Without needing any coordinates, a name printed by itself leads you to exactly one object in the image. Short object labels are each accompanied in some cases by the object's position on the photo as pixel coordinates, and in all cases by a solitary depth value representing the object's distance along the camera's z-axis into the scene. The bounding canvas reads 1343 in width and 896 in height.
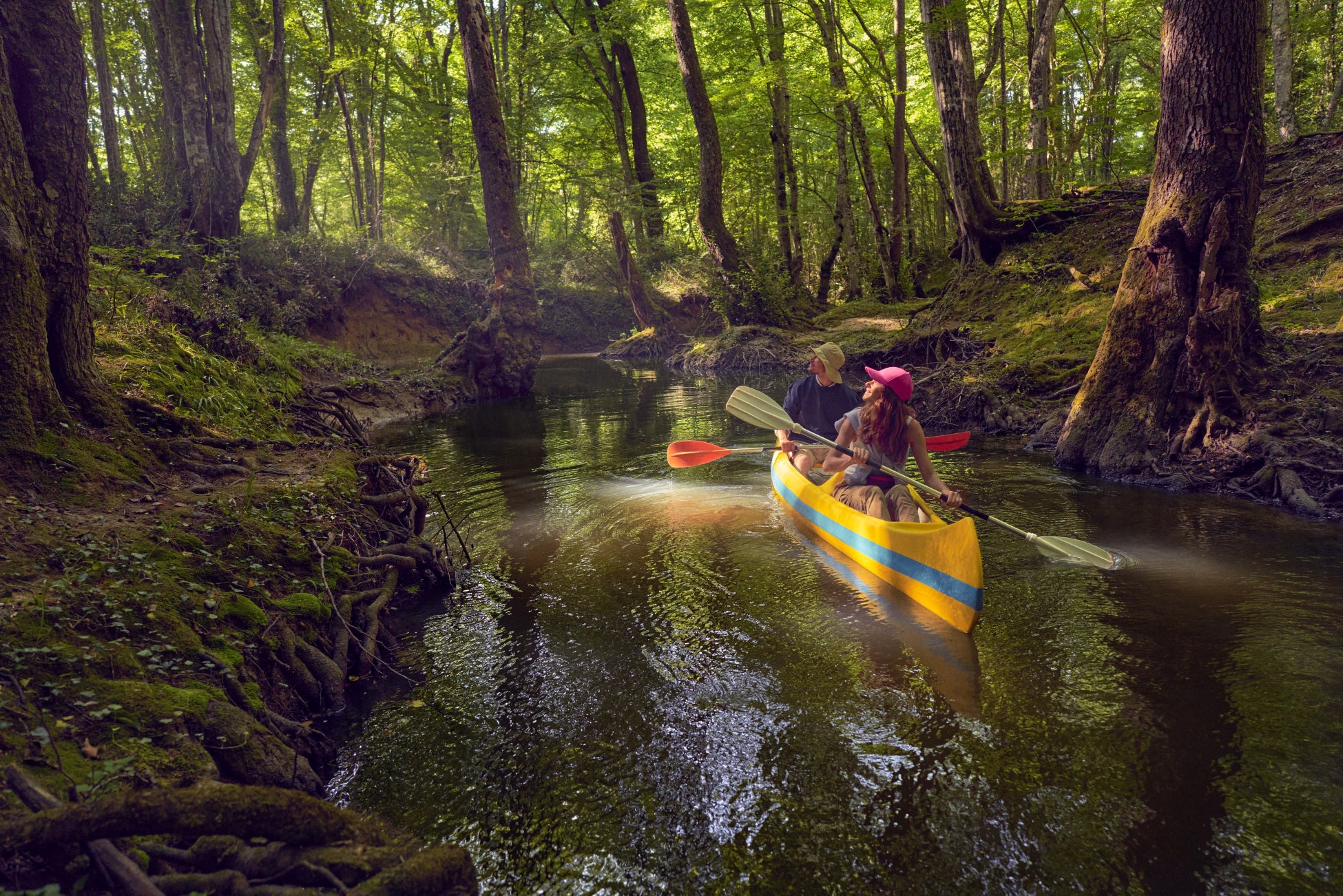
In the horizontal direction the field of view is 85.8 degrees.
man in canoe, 7.25
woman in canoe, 5.29
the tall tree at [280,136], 17.80
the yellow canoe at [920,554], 4.06
